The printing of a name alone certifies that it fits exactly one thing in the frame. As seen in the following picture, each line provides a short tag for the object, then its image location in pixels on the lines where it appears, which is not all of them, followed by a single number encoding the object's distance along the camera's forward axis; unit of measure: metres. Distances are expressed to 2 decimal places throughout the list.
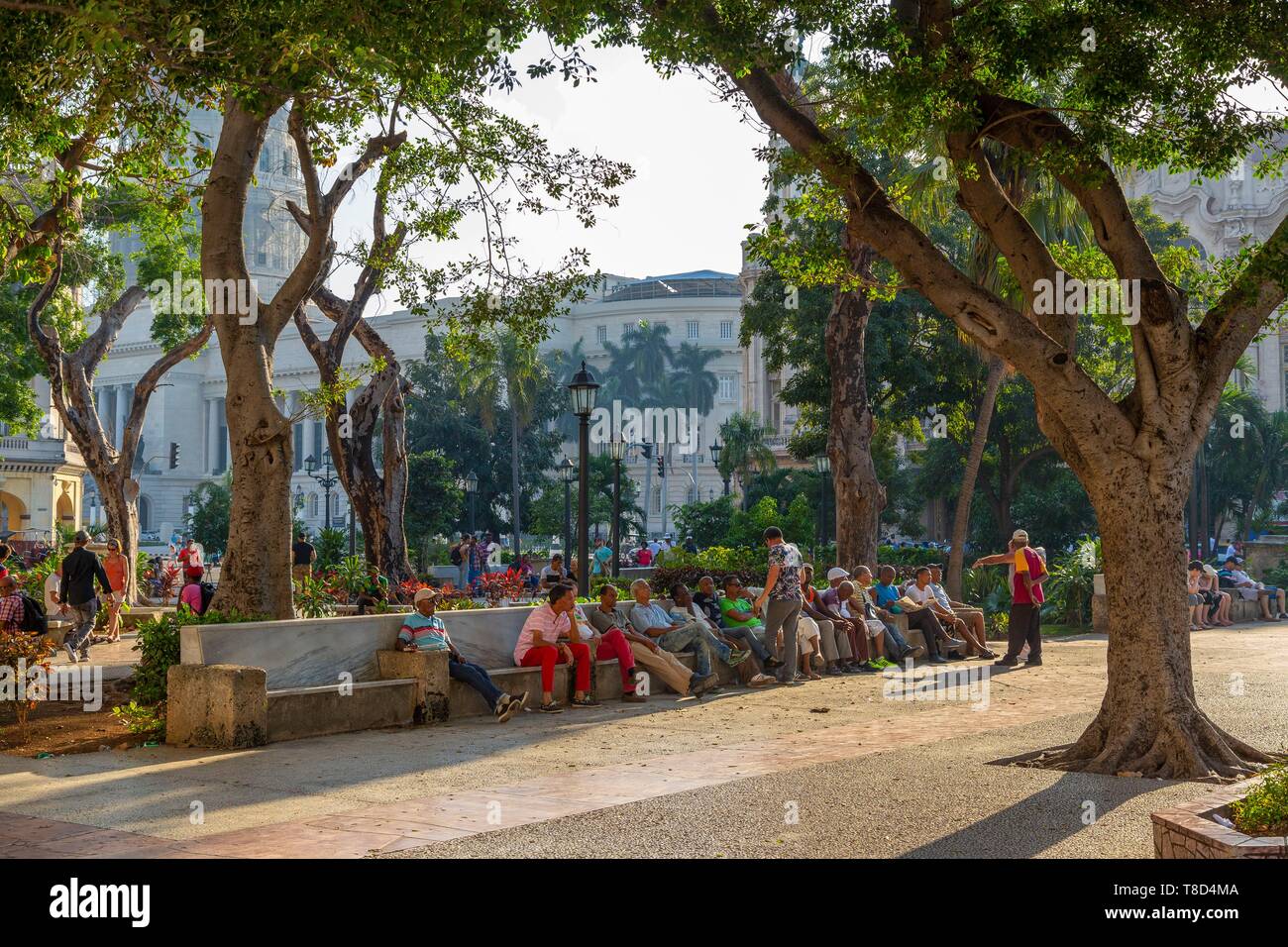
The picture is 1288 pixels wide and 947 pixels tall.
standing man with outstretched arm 17.17
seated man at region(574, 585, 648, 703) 14.02
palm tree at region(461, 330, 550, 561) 59.57
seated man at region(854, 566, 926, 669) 17.73
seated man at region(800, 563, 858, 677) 16.80
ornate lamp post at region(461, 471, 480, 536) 55.54
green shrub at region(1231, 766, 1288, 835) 5.64
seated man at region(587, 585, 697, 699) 14.36
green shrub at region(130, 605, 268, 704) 11.50
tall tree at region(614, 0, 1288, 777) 9.51
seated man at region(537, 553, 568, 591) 21.72
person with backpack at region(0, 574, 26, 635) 13.90
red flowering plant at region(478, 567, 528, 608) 23.14
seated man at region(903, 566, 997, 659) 18.84
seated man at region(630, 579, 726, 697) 14.85
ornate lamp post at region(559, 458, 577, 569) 42.66
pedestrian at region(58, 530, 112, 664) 17.34
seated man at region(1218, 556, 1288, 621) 29.41
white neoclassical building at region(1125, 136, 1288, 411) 69.44
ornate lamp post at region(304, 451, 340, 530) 51.75
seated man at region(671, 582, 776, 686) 15.49
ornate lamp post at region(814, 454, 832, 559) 36.50
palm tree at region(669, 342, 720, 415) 112.38
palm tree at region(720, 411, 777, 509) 59.97
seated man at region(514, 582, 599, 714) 13.03
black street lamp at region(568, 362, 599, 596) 17.46
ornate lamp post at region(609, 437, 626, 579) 25.62
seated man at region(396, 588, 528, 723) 12.20
